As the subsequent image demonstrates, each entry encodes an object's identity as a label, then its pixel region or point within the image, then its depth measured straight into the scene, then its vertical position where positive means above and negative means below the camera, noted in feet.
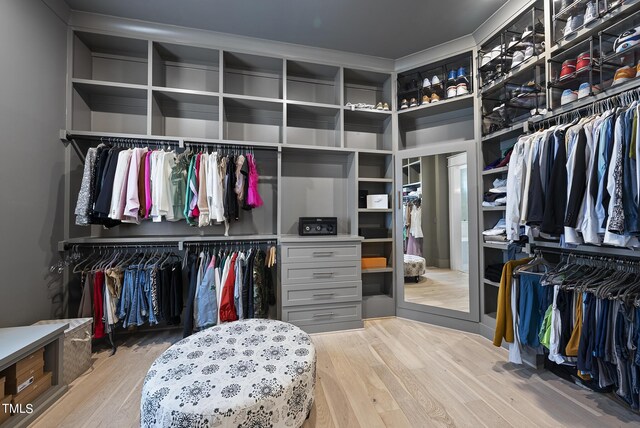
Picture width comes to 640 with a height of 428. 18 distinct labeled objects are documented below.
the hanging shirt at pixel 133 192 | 6.77 +0.76
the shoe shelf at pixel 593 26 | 4.84 +3.96
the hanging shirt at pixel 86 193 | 6.59 +0.72
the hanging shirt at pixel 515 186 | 6.04 +0.77
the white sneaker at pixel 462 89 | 8.48 +4.26
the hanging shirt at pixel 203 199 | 7.36 +0.61
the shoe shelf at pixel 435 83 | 8.64 +4.80
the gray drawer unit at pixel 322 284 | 8.00 -2.03
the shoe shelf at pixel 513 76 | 6.57 +3.99
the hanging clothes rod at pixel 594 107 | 4.74 +2.31
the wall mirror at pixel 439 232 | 8.26 -0.45
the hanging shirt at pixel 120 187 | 6.75 +0.89
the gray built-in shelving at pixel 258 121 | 7.73 +3.44
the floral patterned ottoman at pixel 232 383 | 3.28 -2.31
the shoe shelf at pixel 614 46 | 4.83 +3.55
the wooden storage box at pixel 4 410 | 4.20 -3.10
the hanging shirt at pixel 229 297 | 7.34 -2.18
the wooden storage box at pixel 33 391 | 4.50 -3.14
